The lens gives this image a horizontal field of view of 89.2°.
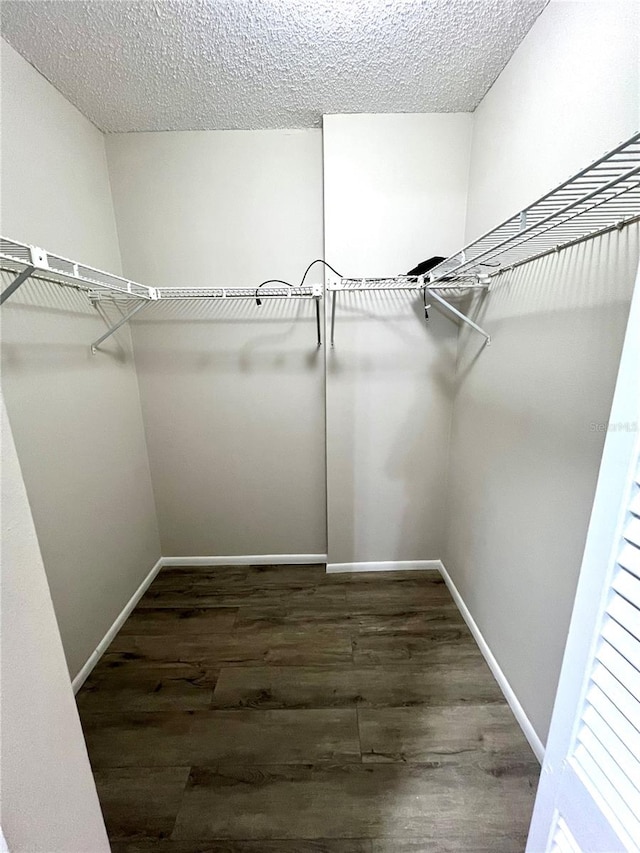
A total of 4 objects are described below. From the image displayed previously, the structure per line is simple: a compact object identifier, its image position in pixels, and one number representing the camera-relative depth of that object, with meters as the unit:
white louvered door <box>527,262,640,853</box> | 0.55
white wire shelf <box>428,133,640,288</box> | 0.62
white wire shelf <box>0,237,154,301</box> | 0.93
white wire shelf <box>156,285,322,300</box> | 1.57
